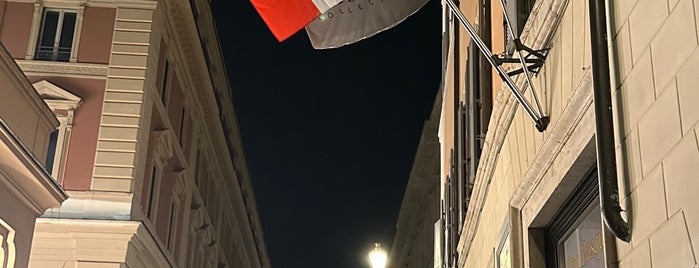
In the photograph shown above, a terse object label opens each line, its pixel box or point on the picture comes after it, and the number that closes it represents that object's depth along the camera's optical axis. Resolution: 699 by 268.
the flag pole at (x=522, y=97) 5.88
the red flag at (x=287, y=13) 7.40
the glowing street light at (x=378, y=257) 16.64
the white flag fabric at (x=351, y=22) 8.74
